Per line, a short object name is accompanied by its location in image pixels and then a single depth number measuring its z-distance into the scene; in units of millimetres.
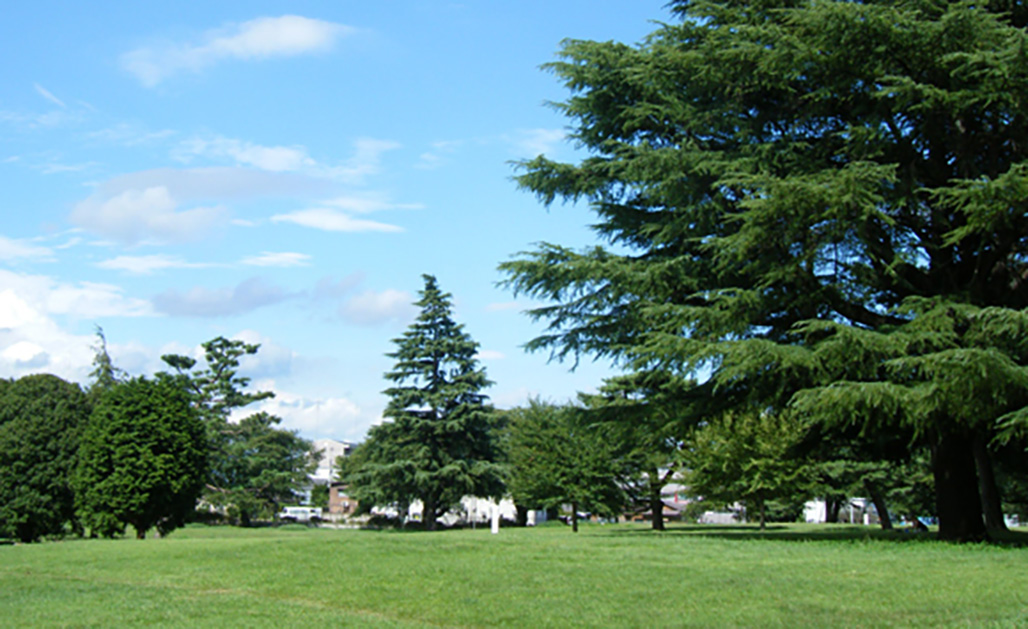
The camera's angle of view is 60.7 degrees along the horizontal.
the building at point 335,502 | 112562
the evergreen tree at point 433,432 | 46531
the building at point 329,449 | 156000
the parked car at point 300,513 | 88238
